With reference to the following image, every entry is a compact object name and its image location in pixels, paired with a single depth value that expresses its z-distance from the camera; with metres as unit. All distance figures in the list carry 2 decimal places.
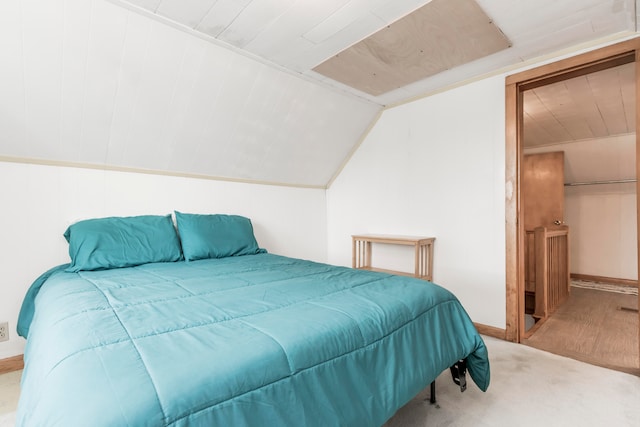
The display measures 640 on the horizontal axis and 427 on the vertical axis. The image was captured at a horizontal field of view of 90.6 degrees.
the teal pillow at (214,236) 2.39
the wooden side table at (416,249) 2.78
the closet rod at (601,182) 4.17
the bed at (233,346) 0.67
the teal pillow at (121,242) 1.98
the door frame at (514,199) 2.38
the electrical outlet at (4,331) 1.98
